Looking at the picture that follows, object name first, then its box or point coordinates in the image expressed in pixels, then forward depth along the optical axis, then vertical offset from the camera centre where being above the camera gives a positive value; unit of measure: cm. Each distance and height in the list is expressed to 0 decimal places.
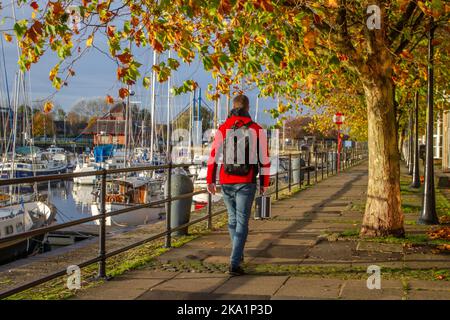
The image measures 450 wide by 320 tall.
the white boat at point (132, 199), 2373 -216
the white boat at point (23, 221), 1891 -252
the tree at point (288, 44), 764 +142
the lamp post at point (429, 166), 1181 -40
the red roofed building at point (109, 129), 7015 +224
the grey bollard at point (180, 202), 994 -91
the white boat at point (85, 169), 5242 -202
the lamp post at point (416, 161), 2006 -52
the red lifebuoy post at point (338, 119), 2881 +126
